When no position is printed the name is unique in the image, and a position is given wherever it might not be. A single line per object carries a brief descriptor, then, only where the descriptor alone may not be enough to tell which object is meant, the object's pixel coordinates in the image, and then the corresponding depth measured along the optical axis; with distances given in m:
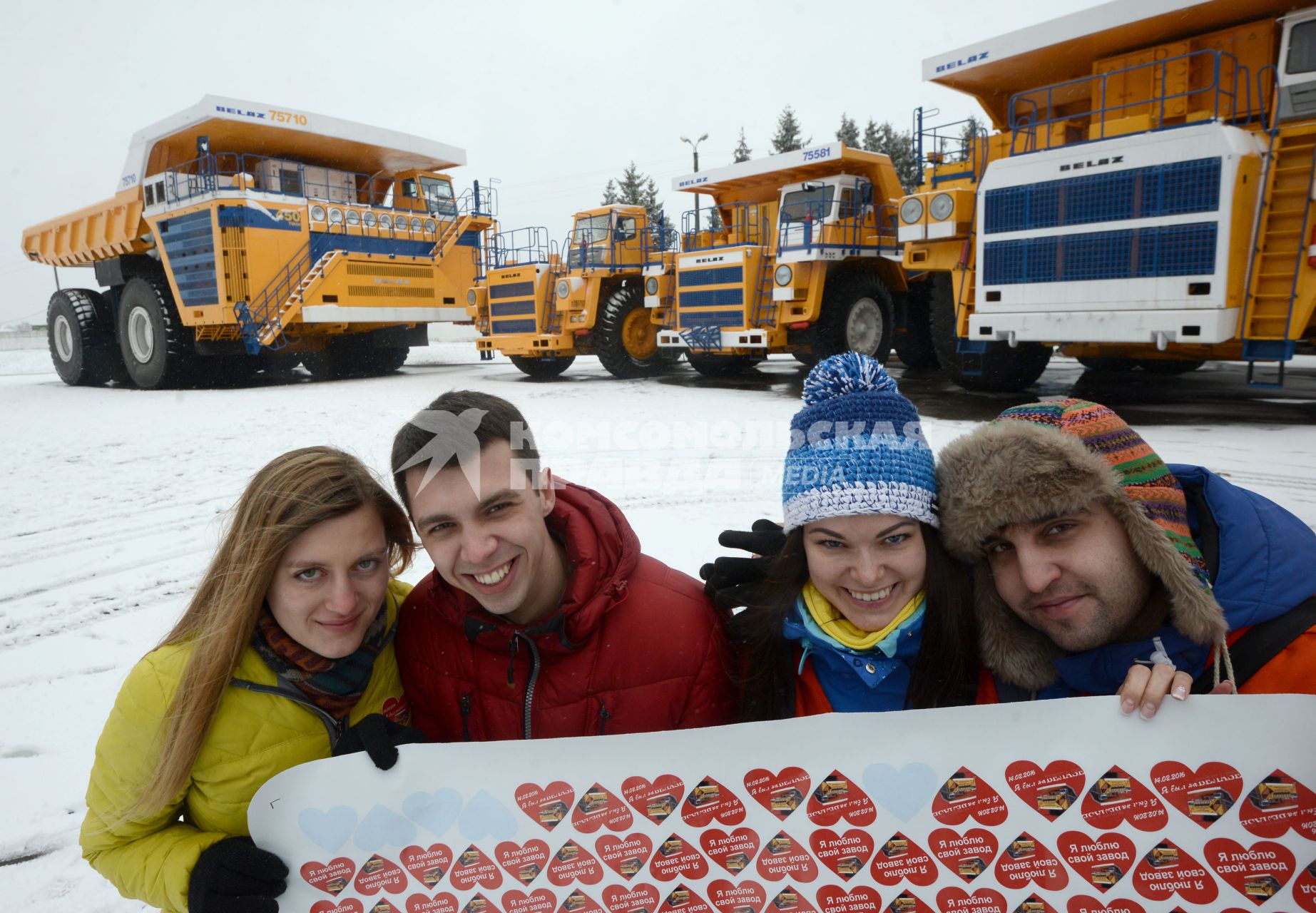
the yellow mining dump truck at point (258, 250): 11.94
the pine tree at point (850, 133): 48.88
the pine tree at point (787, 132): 47.72
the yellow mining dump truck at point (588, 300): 12.65
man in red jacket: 1.64
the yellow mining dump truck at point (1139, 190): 6.00
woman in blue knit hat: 1.53
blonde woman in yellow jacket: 1.41
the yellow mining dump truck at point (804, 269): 10.23
